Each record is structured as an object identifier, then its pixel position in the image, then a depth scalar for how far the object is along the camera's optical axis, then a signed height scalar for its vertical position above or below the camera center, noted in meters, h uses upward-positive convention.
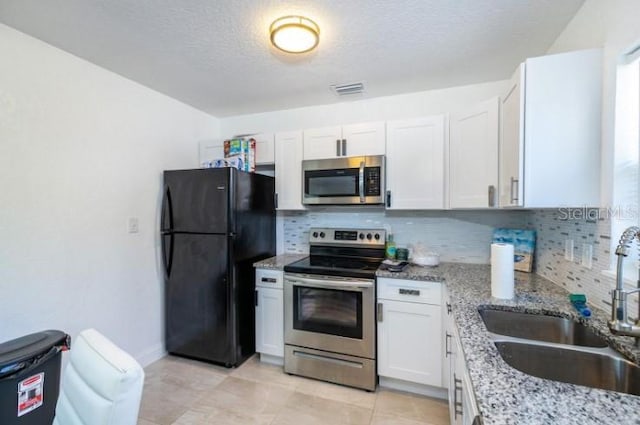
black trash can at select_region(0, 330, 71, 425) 1.36 -0.85
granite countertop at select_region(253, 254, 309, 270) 2.43 -0.49
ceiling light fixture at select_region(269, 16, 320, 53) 1.60 +0.98
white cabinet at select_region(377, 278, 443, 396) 1.99 -0.89
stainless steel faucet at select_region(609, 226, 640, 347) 0.95 -0.33
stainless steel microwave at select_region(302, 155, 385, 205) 2.41 +0.23
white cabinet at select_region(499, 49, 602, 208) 1.34 +0.37
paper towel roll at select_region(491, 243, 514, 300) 1.49 -0.33
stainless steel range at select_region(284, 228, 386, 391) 2.13 -0.88
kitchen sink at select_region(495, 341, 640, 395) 0.96 -0.56
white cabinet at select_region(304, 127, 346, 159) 2.57 +0.58
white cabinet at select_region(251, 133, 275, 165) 2.82 +0.57
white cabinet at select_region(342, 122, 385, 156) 2.45 +0.59
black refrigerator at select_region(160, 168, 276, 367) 2.36 -0.45
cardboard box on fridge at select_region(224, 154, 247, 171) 2.62 +0.41
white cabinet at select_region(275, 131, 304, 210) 2.72 +0.35
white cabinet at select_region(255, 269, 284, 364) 2.43 -0.92
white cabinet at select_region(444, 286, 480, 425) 0.94 -0.72
